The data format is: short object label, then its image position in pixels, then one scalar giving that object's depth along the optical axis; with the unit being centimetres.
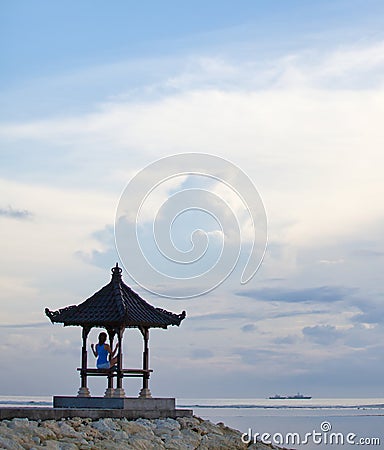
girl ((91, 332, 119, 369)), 2783
